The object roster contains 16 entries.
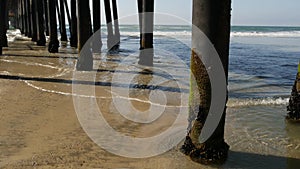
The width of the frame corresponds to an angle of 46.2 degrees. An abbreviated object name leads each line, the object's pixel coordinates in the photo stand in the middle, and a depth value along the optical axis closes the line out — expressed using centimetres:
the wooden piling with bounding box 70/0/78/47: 1307
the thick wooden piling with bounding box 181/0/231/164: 299
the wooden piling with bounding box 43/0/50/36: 2017
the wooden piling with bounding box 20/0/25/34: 2792
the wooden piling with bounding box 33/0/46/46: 1432
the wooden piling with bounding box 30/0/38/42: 1798
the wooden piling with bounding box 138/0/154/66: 856
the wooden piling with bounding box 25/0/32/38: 2178
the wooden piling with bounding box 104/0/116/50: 1730
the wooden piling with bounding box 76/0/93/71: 808
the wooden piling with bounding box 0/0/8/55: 1269
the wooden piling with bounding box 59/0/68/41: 1828
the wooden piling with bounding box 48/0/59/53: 1245
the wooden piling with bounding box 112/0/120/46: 1809
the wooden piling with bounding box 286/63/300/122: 441
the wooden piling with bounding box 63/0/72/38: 2268
